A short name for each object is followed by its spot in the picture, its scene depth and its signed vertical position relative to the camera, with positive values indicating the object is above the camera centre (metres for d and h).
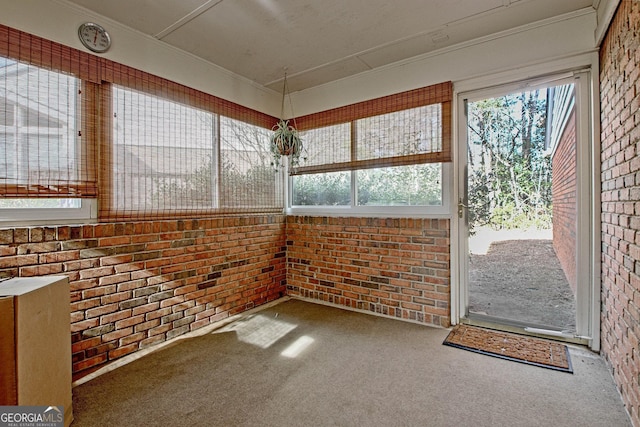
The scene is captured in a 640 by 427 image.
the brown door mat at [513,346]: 2.19 -1.13
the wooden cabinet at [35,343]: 1.34 -0.66
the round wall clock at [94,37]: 2.19 +1.34
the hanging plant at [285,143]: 3.32 +0.78
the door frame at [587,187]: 2.27 +0.18
